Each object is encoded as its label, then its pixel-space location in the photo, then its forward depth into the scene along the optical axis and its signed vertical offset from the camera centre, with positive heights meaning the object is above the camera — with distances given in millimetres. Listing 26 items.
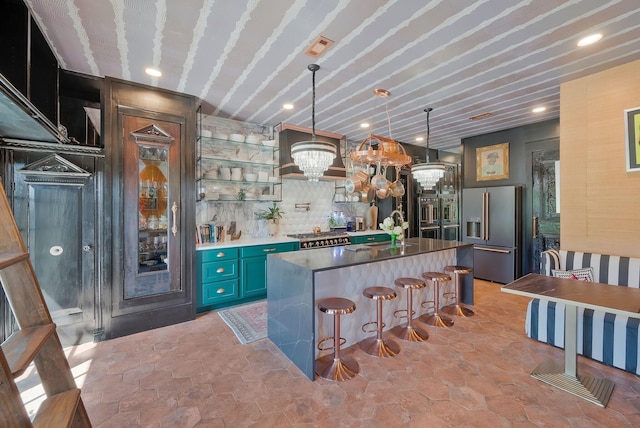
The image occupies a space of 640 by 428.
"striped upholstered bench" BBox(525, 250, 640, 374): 2352 -1002
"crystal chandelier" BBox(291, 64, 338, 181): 2635 +592
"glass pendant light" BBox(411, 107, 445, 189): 3676 +566
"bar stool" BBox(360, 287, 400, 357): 2596 -1274
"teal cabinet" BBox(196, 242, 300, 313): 3664 -836
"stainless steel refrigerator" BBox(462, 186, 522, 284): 4828 -290
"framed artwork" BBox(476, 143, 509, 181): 5211 +1005
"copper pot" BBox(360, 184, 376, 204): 5848 +357
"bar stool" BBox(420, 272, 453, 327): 3217 -1171
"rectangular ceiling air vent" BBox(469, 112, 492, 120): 4235 +1529
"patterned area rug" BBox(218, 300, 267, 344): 3068 -1320
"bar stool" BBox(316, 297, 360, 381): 2307 -1296
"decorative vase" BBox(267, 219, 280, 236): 4668 -206
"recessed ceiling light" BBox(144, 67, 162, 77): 2818 +1487
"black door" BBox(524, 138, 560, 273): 4613 +184
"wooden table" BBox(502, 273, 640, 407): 1962 -622
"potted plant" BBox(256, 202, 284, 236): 4668 -55
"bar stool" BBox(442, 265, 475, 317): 3490 -1202
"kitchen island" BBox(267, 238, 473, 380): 2373 -726
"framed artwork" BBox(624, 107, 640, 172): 2755 +767
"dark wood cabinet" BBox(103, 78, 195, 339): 3035 +103
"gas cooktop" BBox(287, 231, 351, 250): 4445 -416
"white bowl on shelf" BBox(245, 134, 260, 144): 4302 +1179
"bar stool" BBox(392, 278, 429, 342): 2916 -1181
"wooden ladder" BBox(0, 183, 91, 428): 1050 -478
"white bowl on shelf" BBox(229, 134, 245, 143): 4180 +1177
